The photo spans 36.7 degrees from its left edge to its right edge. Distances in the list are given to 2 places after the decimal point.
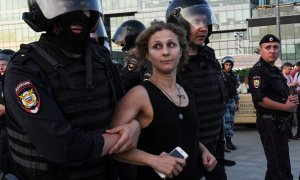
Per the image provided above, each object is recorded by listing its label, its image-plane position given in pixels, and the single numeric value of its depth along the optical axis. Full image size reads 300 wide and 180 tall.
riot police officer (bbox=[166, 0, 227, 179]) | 3.36
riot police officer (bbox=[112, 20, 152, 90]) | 3.03
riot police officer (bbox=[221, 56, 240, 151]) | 9.13
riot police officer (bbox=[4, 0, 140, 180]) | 1.96
